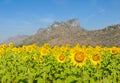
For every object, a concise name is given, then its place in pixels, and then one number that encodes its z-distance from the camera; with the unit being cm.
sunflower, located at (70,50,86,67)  269
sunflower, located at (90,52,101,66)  301
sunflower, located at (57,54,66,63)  359
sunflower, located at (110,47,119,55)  464
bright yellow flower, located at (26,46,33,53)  613
